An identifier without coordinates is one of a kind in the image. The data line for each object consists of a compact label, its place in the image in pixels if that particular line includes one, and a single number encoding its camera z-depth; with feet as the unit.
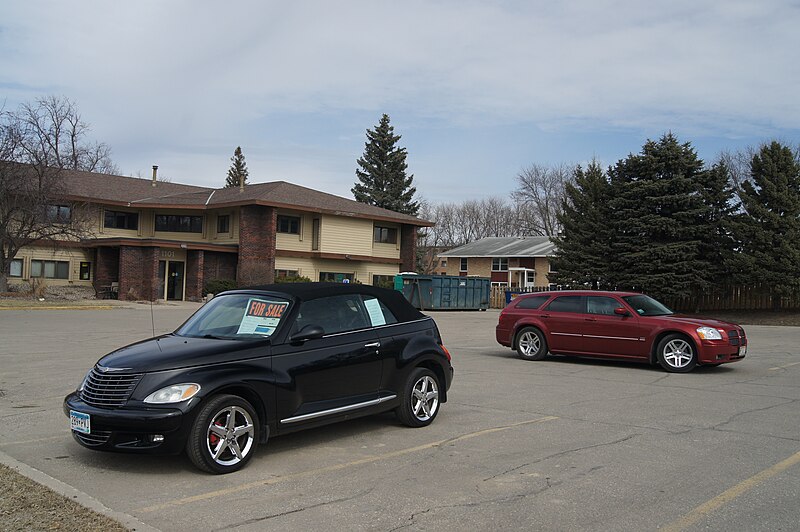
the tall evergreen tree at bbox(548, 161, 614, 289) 128.06
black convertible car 20.01
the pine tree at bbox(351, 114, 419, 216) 215.51
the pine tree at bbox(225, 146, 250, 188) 276.55
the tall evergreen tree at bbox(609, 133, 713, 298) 116.78
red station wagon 43.45
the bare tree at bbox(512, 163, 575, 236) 264.87
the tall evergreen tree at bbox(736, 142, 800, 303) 109.40
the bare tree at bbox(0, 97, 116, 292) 113.50
